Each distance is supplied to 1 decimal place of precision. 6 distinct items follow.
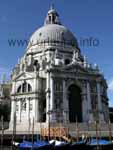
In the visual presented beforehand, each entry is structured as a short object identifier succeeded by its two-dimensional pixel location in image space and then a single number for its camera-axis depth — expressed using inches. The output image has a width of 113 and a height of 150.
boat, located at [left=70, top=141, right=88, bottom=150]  1053.2
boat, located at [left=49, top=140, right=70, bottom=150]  1061.8
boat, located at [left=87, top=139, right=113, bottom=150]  1070.0
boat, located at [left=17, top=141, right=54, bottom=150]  1049.4
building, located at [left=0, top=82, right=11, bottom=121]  2182.2
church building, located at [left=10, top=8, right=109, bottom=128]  1977.1
